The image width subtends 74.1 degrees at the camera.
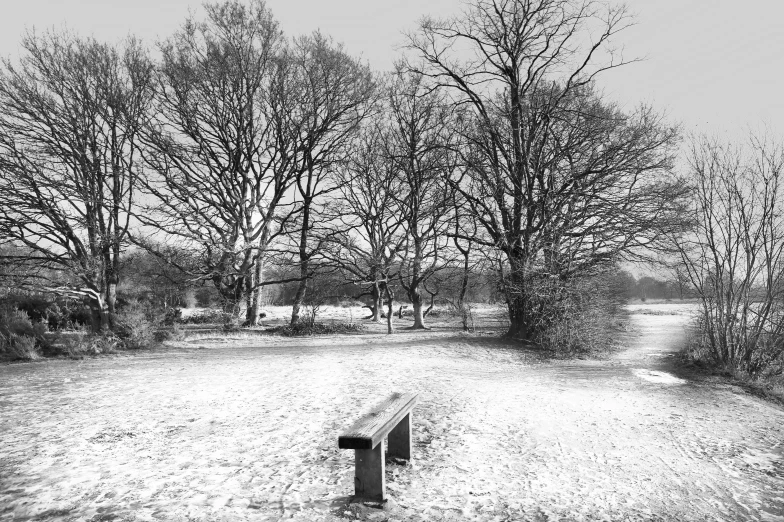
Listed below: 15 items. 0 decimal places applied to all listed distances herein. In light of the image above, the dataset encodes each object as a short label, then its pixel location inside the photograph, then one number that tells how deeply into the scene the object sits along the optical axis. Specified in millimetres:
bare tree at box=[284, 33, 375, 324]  20984
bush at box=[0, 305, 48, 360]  12562
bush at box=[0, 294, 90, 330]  19688
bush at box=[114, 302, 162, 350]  14352
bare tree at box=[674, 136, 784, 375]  10422
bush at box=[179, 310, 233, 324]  21259
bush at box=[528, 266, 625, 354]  13883
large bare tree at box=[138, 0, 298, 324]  19859
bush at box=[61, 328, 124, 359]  12938
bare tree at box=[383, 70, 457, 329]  21922
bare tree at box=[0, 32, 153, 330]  16188
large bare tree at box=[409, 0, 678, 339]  14938
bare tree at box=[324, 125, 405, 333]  22781
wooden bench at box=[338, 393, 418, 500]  3770
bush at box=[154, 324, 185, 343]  15546
